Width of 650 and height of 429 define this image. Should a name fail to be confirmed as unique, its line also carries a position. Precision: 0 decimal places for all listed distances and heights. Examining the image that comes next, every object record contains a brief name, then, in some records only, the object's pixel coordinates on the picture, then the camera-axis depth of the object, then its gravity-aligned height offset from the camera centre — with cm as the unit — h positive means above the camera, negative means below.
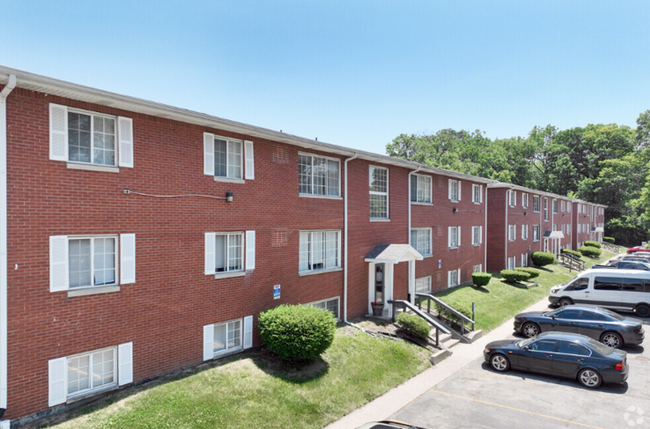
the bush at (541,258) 3341 -406
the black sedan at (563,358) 1106 -443
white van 1947 -408
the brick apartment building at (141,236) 784 -64
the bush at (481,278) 2305 -401
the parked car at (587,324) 1458 -442
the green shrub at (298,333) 1060 -337
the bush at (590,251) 4494 -464
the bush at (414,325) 1415 -415
